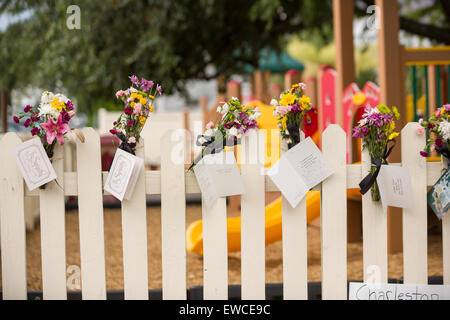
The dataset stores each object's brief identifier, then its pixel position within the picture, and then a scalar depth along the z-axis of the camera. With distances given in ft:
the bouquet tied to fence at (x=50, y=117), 13.96
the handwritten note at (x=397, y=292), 15.23
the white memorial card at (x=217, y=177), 14.52
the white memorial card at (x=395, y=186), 14.99
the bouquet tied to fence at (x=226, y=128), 14.67
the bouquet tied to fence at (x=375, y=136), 14.83
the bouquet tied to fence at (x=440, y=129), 15.04
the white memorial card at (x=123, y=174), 14.29
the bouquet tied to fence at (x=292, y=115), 14.69
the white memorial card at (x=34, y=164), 14.33
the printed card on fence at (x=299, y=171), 14.75
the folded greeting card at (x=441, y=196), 15.28
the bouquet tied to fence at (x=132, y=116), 14.42
